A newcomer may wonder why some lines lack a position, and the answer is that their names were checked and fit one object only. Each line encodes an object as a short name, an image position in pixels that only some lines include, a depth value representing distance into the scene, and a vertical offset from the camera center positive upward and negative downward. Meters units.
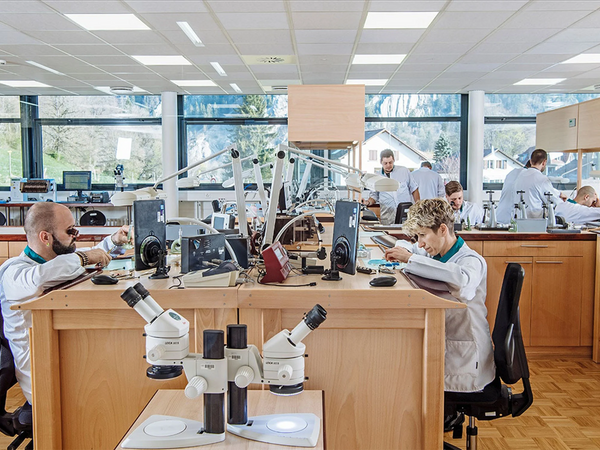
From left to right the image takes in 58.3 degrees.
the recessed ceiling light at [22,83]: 7.96 +1.63
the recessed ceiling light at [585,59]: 6.25 +1.58
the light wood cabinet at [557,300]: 3.82 -0.77
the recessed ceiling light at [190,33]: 5.11 +1.58
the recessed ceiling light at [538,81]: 7.62 +1.59
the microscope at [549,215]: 4.05 -0.18
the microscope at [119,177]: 8.90 +0.23
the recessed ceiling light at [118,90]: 8.39 +1.62
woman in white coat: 1.95 -0.47
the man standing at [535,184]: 5.04 +0.07
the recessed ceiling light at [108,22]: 4.82 +1.57
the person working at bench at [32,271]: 1.96 -0.29
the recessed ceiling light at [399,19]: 4.79 +1.58
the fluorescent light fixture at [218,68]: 6.77 +1.60
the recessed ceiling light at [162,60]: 6.37 +1.59
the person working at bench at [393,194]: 6.73 +0.00
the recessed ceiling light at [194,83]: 7.92 +1.62
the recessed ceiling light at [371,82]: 7.89 +1.62
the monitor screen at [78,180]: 8.92 +0.18
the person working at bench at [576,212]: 4.80 -0.19
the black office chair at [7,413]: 1.86 -0.76
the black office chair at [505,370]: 1.93 -0.65
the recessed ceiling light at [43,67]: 6.66 +1.59
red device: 1.98 -0.28
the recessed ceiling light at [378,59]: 6.38 +1.60
